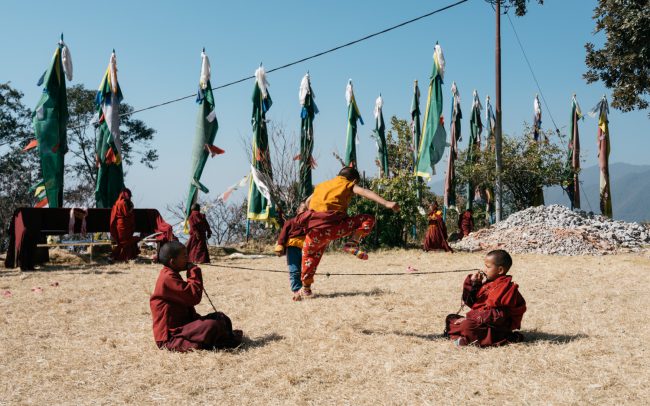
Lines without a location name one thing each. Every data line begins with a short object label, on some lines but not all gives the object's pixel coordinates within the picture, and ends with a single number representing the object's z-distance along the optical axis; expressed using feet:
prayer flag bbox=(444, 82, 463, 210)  66.90
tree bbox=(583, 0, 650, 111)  44.42
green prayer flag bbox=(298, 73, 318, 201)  57.67
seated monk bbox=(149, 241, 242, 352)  15.80
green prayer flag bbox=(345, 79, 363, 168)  64.23
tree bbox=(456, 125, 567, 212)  70.03
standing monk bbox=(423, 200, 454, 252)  49.26
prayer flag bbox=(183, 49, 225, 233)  50.14
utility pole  57.67
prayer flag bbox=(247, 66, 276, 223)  53.62
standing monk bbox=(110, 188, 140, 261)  40.34
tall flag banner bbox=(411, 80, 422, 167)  66.69
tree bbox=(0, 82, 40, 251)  65.51
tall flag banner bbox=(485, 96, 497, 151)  86.47
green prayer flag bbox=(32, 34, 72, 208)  44.60
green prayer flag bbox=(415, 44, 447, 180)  57.77
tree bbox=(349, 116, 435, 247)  52.70
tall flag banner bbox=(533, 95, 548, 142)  85.92
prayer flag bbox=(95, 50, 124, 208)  47.67
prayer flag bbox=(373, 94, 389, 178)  69.21
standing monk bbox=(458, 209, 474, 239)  59.98
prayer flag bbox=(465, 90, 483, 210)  80.38
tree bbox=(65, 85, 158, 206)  72.64
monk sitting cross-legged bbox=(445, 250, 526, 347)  16.22
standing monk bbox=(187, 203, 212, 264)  39.91
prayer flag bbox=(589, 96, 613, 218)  64.75
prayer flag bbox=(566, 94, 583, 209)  71.51
